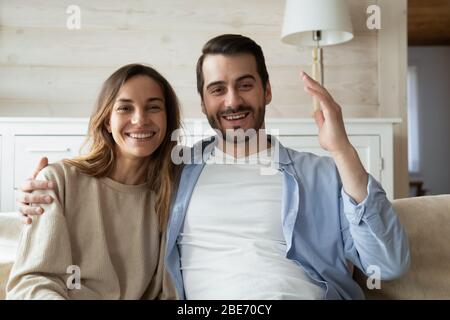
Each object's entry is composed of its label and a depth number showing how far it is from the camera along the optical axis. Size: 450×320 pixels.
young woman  1.08
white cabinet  2.36
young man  1.11
